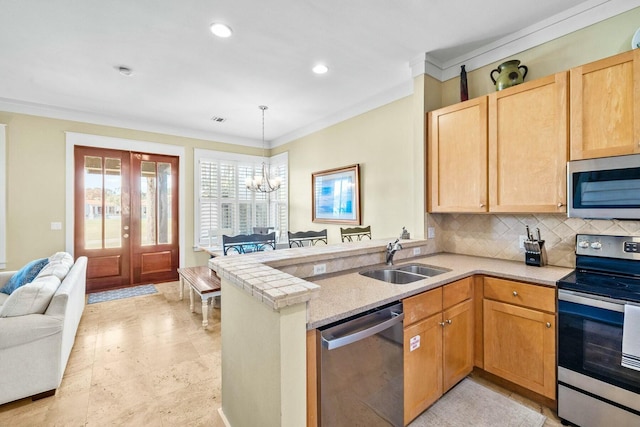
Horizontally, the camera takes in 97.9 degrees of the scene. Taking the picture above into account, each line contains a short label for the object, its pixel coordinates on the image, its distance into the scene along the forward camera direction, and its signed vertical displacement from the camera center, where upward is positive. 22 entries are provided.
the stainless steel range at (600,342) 1.54 -0.79
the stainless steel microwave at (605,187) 1.76 +0.15
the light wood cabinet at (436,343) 1.69 -0.90
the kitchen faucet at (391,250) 2.36 -0.33
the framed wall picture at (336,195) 4.23 +0.26
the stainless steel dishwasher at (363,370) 1.27 -0.80
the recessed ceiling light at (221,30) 2.34 +1.57
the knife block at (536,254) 2.28 -0.37
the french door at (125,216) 4.52 -0.07
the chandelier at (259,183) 4.39 +0.47
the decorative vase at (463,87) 2.71 +1.22
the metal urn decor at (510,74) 2.40 +1.18
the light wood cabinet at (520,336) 1.85 -0.90
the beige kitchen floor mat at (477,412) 1.80 -1.37
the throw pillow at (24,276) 2.84 -0.65
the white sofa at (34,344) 1.94 -0.95
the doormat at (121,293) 4.19 -1.30
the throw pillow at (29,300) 2.02 -0.65
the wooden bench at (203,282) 3.18 -0.88
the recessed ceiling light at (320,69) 3.07 +1.60
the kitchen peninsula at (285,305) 1.15 -0.48
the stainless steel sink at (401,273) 2.27 -0.52
